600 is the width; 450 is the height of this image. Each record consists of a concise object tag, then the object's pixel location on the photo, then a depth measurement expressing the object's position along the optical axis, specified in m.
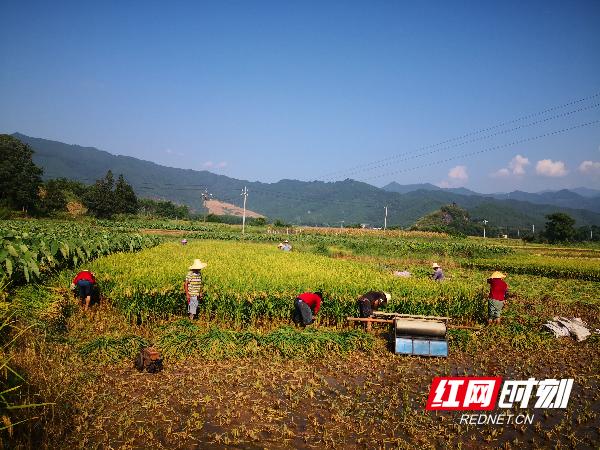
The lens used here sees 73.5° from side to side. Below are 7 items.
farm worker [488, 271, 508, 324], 14.40
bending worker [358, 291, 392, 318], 13.05
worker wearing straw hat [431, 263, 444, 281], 20.80
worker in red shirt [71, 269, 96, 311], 13.43
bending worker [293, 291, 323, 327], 12.92
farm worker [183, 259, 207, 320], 12.97
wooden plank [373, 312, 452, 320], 12.30
